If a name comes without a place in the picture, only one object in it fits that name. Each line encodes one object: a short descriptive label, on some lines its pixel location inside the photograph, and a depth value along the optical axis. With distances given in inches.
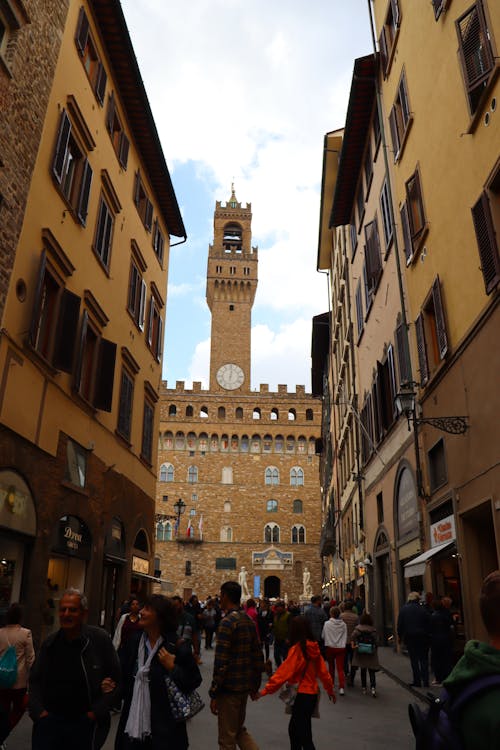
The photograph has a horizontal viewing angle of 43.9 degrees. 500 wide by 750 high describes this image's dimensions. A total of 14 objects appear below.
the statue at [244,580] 1845.5
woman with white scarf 139.1
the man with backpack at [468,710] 76.6
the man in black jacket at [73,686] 139.9
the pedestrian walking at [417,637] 383.6
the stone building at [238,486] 2037.4
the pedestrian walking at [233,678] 190.9
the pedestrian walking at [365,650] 383.6
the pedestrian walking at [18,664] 203.8
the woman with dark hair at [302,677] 211.5
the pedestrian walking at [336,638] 401.7
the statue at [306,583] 1956.7
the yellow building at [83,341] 370.3
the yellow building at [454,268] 338.6
